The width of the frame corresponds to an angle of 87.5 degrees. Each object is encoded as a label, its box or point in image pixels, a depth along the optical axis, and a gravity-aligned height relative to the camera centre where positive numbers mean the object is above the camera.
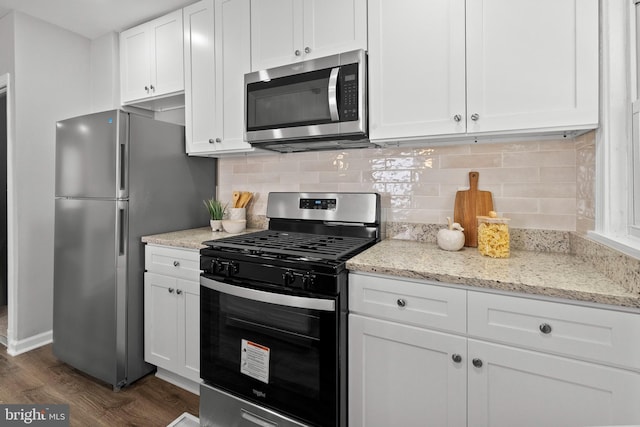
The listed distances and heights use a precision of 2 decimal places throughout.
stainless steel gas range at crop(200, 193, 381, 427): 1.44 -0.54
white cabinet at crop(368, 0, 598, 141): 1.35 +0.64
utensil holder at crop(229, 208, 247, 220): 2.46 -0.01
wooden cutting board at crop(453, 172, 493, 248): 1.77 +0.02
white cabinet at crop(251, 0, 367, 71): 1.76 +1.03
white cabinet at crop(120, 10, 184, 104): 2.41 +1.16
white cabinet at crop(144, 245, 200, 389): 1.98 -0.62
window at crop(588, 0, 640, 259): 1.24 +0.35
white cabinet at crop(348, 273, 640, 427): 1.05 -0.53
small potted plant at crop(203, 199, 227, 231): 2.44 -0.01
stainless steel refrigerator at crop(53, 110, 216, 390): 2.05 -0.08
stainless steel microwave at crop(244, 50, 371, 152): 1.73 +0.60
